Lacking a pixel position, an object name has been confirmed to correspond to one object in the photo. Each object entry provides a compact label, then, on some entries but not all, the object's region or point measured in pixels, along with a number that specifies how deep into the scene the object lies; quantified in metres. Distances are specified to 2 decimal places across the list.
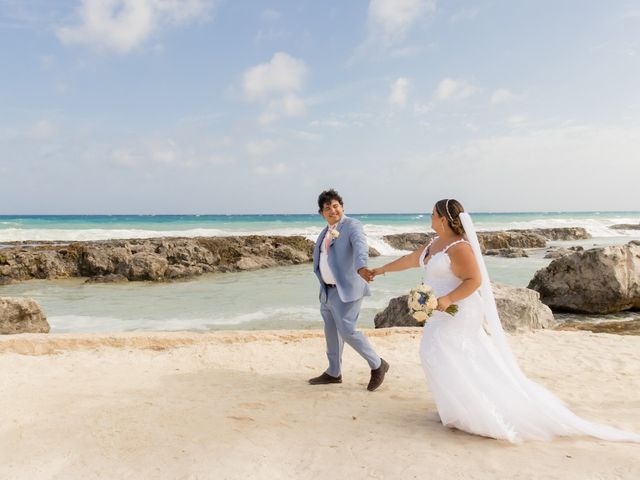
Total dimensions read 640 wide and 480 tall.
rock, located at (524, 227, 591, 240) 40.75
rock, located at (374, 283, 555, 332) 8.11
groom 4.73
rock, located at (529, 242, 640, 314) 10.33
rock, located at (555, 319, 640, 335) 8.59
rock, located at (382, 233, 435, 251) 31.36
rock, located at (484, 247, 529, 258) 24.75
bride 3.53
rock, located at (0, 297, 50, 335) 8.58
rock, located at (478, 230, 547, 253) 31.48
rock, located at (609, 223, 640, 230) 53.76
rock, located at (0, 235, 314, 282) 16.89
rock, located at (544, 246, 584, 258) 24.04
